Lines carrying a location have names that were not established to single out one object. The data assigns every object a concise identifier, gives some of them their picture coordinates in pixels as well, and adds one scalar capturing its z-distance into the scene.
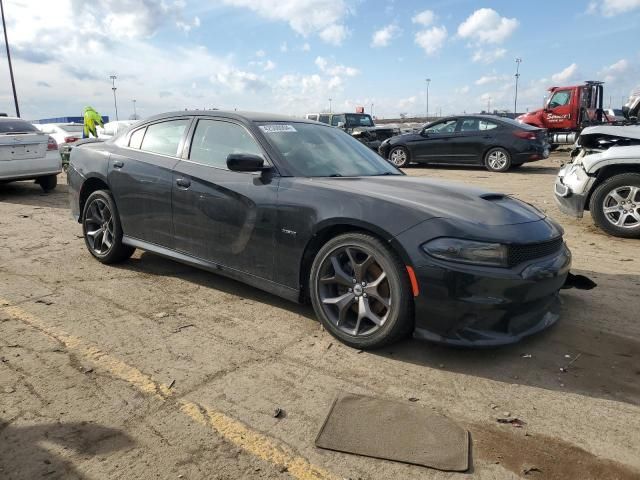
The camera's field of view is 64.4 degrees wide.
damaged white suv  6.34
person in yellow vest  16.11
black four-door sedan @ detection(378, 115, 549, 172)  13.59
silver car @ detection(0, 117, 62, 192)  9.54
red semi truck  19.94
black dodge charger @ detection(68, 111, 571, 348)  2.99
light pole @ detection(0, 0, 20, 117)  30.12
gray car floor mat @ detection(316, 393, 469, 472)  2.28
